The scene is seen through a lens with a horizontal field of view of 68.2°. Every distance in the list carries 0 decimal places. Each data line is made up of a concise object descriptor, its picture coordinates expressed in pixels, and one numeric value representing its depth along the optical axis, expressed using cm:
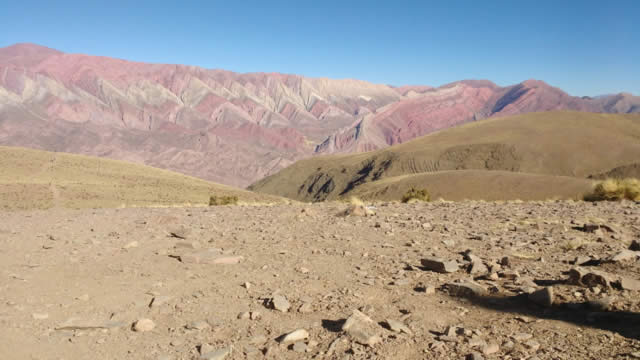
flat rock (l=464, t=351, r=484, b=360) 406
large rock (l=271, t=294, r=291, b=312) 554
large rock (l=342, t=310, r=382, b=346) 451
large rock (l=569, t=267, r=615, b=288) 541
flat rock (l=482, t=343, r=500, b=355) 415
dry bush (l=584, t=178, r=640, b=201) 1764
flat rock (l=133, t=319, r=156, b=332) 519
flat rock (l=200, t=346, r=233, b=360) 446
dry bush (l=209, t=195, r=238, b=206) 2692
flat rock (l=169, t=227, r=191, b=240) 984
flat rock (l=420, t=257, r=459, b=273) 667
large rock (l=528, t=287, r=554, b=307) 512
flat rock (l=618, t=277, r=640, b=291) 522
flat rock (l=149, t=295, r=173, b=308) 588
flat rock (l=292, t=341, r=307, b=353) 454
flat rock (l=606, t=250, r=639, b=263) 648
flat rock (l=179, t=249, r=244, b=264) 768
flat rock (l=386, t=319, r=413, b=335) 470
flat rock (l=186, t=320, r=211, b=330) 518
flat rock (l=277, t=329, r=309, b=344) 471
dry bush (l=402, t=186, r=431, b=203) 2728
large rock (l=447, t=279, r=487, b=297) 567
